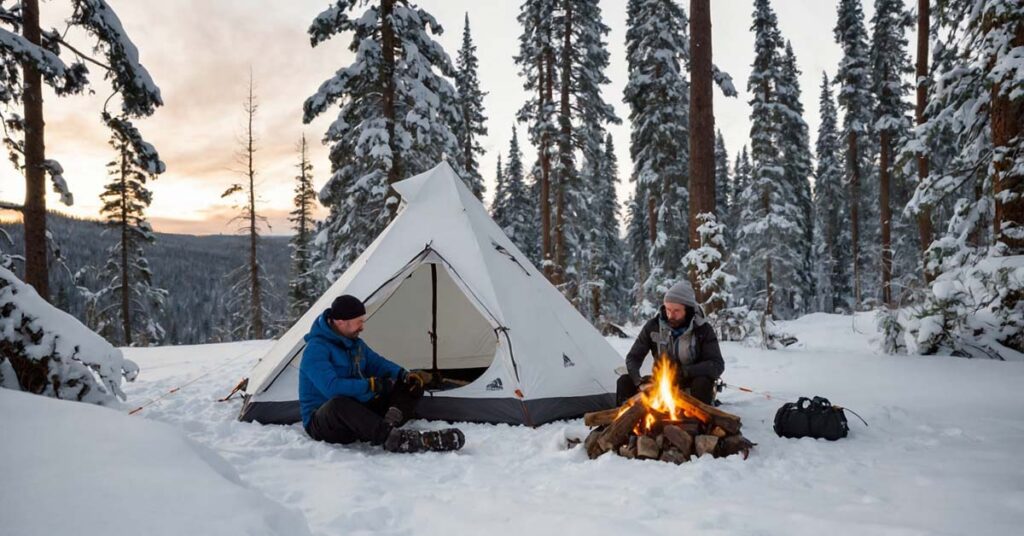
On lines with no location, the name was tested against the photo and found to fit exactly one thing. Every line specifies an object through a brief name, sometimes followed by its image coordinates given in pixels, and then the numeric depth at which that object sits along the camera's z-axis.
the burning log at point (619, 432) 4.33
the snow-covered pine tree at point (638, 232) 31.92
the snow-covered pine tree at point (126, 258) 20.28
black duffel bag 4.56
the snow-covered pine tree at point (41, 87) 7.46
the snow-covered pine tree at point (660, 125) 17.81
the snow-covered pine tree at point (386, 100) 11.68
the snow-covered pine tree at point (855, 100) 22.70
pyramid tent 5.58
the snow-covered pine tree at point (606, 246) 28.77
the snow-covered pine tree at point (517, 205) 28.97
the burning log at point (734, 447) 4.16
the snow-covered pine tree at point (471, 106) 23.19
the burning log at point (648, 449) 4.18
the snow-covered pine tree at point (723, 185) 32.88
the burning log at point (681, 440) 4.14
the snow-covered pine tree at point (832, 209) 30.73
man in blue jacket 4.59
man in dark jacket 5.01
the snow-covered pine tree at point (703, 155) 8.23
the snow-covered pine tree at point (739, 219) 28.92
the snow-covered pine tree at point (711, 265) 8.87
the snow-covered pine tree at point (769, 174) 22.14
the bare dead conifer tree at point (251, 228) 21.41
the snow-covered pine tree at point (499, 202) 30.05
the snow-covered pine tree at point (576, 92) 16.95
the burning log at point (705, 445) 4.13
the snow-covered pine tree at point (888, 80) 20.39
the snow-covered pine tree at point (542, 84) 16.92
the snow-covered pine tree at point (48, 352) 3.81
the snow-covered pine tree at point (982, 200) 7.07
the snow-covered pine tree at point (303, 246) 26.23
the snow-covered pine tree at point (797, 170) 24.39
